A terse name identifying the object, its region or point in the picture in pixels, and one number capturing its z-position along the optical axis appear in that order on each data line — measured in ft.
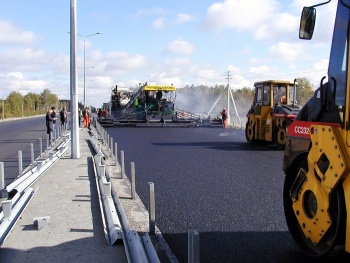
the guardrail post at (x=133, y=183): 26.13
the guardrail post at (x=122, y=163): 33.17
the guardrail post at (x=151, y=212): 19.57
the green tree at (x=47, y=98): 512.06
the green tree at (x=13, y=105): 297.76
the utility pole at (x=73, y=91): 44.78
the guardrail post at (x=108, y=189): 23.47
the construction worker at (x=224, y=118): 124.97
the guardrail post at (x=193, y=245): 10.44
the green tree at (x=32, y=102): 400.67
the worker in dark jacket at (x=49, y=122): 70.51
